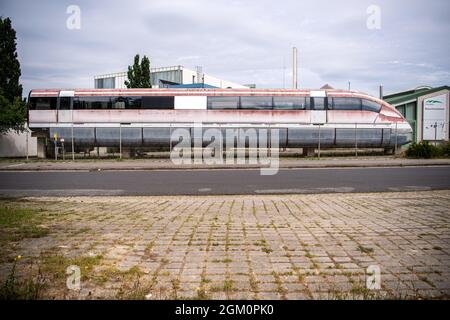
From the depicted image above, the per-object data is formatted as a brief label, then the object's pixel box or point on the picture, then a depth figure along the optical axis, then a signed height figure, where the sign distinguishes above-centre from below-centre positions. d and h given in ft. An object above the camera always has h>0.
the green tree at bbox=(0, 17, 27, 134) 96.12 +25.27
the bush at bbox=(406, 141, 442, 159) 62.59 -2.18
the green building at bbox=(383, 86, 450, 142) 126.41 +11.11
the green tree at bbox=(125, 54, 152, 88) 119.44 +26.76
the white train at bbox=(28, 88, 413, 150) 66.33 +6.06
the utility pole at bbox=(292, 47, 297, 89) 135.64 +34.62
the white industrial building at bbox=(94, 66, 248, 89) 192.54 +41.47
